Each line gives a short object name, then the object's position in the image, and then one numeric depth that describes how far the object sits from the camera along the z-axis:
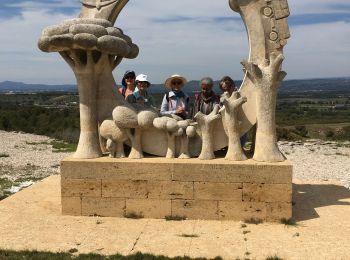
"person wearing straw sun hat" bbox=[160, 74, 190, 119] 7.94
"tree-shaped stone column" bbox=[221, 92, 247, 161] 7.41
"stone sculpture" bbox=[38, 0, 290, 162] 7.34
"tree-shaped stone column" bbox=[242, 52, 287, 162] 7.36
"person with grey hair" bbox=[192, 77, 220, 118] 7.83
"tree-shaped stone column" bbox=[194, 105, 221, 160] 7.54
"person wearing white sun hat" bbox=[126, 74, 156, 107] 8.06
